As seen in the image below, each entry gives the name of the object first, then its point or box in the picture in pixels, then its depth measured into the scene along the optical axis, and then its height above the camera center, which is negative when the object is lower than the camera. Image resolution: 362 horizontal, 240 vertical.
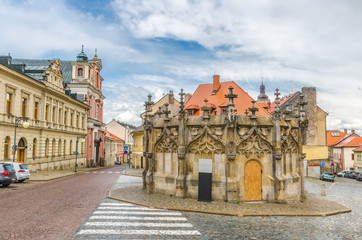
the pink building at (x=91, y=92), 53.09 +9.57
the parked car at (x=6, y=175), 20.10 -2.52
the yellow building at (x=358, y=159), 56.34 -3.29
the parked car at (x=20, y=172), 23.12 -2.66
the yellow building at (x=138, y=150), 49.71 -1.68
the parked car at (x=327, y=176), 39.08 -4.79
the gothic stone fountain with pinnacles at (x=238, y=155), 15.59 -0.75
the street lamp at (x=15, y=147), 26.07 -0.64
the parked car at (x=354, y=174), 47.38 -5.41
